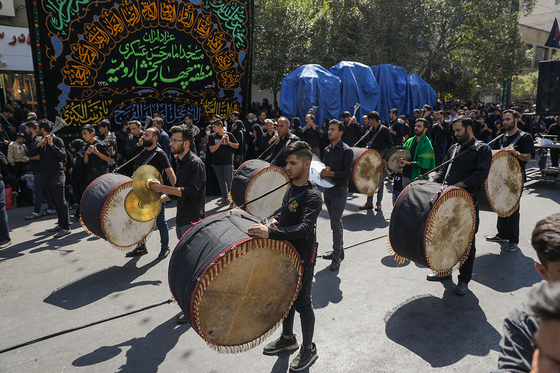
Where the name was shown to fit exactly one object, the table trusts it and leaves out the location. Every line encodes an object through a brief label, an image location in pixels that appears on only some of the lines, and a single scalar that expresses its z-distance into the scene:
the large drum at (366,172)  7.91
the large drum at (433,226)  4.27
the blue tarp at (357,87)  16.12
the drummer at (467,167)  4.81
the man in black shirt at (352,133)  11.48
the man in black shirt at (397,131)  9.97
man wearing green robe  6.95
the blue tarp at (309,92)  14.68
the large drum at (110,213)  5.38
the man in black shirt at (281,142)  7.12
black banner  10.12
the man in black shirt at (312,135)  11.02
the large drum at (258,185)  6.53
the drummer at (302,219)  3.45
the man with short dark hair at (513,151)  6.22
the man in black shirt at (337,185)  5.57
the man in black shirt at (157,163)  5.84
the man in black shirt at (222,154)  8.78
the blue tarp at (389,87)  18.39
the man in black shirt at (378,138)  8.54
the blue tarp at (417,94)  18.91
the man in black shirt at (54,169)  7.25
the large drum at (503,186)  5.78
